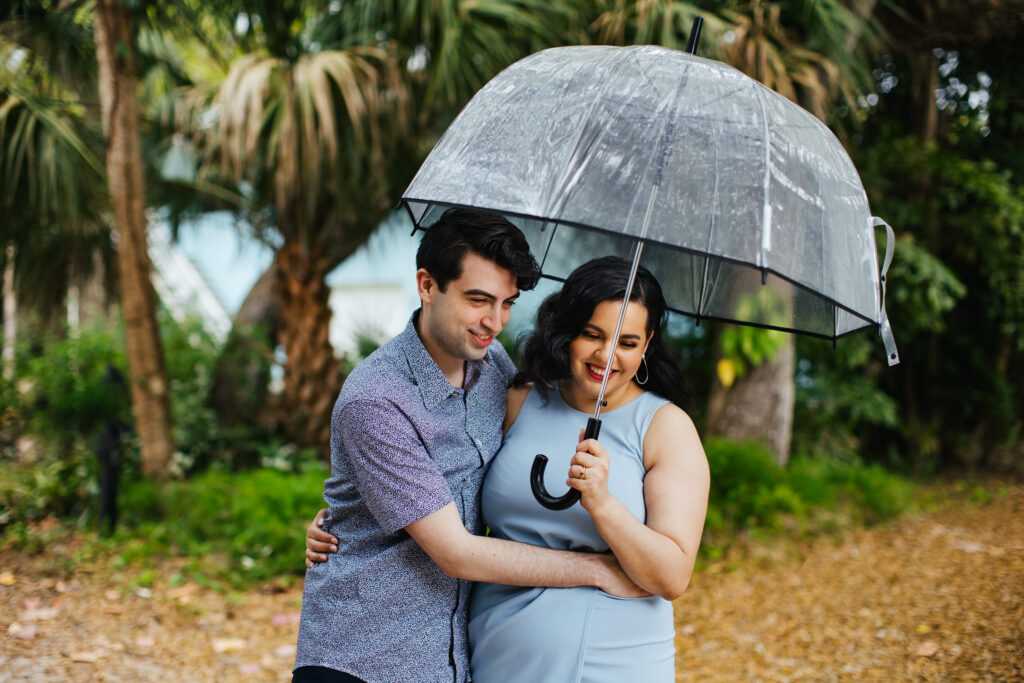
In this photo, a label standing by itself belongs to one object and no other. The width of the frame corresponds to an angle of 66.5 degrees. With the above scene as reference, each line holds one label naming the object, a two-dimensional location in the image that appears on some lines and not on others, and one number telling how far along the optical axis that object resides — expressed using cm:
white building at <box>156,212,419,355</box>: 747
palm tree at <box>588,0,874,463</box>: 495
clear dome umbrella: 169
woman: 177
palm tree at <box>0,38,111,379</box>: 519
